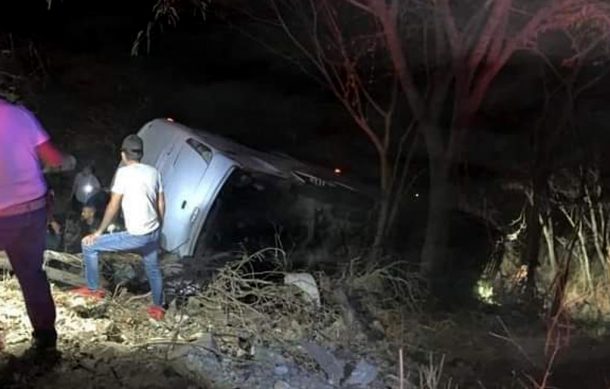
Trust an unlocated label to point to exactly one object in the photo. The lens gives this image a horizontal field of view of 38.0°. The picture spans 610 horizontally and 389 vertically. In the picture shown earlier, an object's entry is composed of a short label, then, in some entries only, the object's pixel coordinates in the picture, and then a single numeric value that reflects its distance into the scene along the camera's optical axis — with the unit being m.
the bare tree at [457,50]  8.67
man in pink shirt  4.93
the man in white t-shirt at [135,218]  6.20
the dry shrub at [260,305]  6.41
